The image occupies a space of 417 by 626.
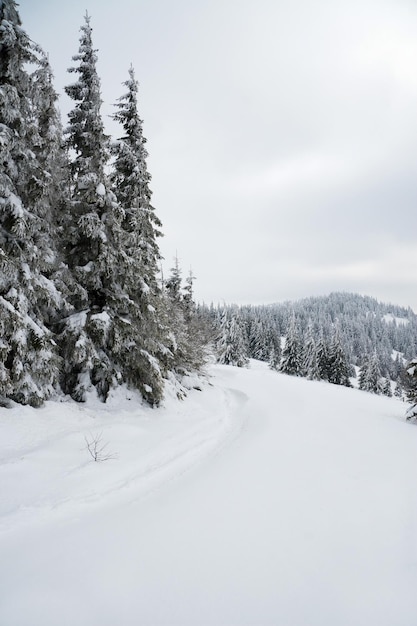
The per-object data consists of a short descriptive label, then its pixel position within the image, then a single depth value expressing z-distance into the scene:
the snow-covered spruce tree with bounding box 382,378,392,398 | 58.98
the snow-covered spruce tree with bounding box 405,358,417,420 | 15.96
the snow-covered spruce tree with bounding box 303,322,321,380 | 48.12
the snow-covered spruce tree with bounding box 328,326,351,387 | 48.91
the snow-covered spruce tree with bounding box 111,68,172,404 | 12.12
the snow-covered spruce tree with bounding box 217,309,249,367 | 50.00
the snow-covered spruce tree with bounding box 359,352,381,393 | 53.47
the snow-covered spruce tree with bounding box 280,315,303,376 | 51.09
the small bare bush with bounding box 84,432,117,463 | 7.63
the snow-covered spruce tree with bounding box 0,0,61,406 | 8.87
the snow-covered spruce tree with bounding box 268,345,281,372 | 63.09
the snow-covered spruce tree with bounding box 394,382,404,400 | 77.62
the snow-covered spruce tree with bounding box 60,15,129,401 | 11.38
